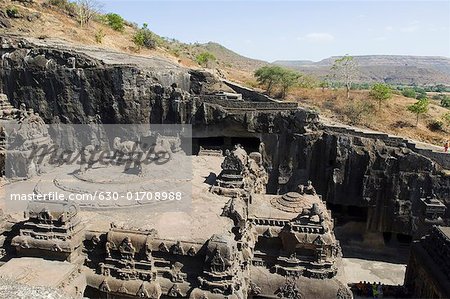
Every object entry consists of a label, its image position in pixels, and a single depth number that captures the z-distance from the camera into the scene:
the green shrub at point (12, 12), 43.00
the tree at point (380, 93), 45.41
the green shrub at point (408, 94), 59.98
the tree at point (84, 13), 52.75
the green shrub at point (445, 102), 59.53
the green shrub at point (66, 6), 54.44
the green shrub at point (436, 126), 42.12
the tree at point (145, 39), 52.34
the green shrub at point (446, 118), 42.00
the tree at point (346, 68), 54.35
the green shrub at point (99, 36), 47.47
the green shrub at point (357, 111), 41.28
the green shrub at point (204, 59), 61.74
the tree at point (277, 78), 49.50
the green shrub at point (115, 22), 59.21
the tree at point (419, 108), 41.38
